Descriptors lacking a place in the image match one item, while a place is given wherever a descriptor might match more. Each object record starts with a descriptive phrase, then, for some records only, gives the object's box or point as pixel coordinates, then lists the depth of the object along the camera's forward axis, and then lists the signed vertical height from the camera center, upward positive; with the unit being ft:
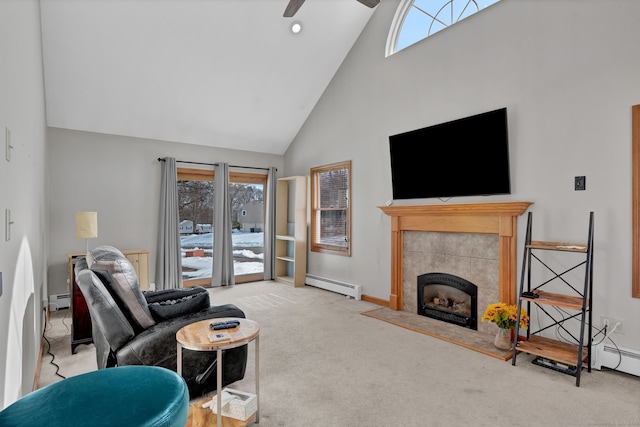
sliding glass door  19.76 -0.87
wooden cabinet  10.89 -3.52
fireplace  11.67 -1.66
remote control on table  7.17 -2.40
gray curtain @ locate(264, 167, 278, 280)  22.02 -1.18
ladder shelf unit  9.10 -2.76
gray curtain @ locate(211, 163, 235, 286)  19.94 -0.86
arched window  13.56 +7.94
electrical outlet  9.53 -3.09
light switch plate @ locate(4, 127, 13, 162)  5.03 +0.95
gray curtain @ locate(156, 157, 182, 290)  18.02 -1.27
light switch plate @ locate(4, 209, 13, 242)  4.99 -0.24
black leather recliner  7.39 -2.55
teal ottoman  2.82 -1.69
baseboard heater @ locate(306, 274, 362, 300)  17.35 -4.04
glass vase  10.92 -4.05
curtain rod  18.28 +2.54
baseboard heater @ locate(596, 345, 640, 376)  9.18 -3.96
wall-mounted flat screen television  11.99 +1.93
